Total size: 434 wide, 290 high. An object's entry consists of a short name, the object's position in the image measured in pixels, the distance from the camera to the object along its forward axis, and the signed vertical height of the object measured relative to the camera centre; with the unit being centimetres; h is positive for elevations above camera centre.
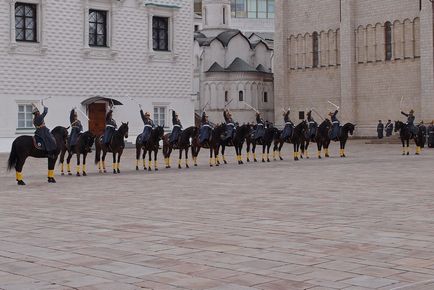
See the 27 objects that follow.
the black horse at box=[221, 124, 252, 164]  2583 +74
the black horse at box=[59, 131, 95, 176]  2183 +47
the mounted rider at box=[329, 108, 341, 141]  2922 +118
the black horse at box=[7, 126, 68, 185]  1780 +23
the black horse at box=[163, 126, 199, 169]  2425 +62
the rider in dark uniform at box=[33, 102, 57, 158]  1820 +66
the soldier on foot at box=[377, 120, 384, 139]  5116 +196
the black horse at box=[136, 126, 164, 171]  2342 +57
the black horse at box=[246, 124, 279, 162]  2781 +75
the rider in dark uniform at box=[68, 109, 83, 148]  2195 +93
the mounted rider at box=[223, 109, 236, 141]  2538 +116
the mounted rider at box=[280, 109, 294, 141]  2853 +113
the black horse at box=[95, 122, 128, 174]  2255 +50
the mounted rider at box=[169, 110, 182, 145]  2423 +96
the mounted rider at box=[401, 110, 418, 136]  3057 +138
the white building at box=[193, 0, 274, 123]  6719 +731
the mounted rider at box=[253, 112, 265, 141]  2777 +111
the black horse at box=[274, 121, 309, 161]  2861 +84
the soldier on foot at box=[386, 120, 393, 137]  5059 +194
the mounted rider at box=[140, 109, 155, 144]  2350 +103
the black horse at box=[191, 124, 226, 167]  2500 +61
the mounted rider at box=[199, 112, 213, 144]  2472 +97
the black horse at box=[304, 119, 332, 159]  2941 +93
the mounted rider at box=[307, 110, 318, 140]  2955 +125
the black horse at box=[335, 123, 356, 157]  2908 +110
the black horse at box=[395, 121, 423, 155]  3088 +102
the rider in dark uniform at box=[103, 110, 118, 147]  2267 +94
